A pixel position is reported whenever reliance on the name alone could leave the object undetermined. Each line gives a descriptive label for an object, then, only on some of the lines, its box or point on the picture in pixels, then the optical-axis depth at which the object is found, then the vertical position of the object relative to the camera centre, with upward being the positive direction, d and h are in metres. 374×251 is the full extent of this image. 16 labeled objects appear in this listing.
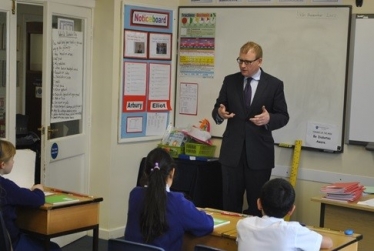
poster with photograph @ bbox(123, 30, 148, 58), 6.27 +0.23
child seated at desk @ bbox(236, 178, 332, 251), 3.13 -0.72
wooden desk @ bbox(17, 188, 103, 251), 4.19 -0.96
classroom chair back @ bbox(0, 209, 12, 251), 3.68 -0.93
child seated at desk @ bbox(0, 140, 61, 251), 4.00 -0.80
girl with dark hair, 3.49 -0.73
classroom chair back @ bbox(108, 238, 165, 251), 3.11 -0.82
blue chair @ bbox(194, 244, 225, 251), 3.03 -0.79
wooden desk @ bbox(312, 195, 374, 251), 4.52 -0.95
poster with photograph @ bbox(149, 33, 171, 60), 6.50 +0.23
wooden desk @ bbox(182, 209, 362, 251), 3.58 -0.88
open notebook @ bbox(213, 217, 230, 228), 3.89 -0.86
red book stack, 4.68 -0.79
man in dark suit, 5.21 -0.46
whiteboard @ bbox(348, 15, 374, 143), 5.57 -0.03
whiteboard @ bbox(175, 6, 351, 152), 5.79 +0.20
